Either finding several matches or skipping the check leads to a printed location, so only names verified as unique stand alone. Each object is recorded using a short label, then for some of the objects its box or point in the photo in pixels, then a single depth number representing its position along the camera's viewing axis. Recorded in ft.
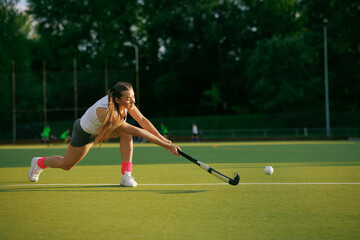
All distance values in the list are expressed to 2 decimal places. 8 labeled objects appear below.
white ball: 29.73
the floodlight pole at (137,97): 114.93
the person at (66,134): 92.14
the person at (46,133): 98.29
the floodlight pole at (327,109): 120.31
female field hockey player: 21.20
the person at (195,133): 114.52
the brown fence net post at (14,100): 120.26
